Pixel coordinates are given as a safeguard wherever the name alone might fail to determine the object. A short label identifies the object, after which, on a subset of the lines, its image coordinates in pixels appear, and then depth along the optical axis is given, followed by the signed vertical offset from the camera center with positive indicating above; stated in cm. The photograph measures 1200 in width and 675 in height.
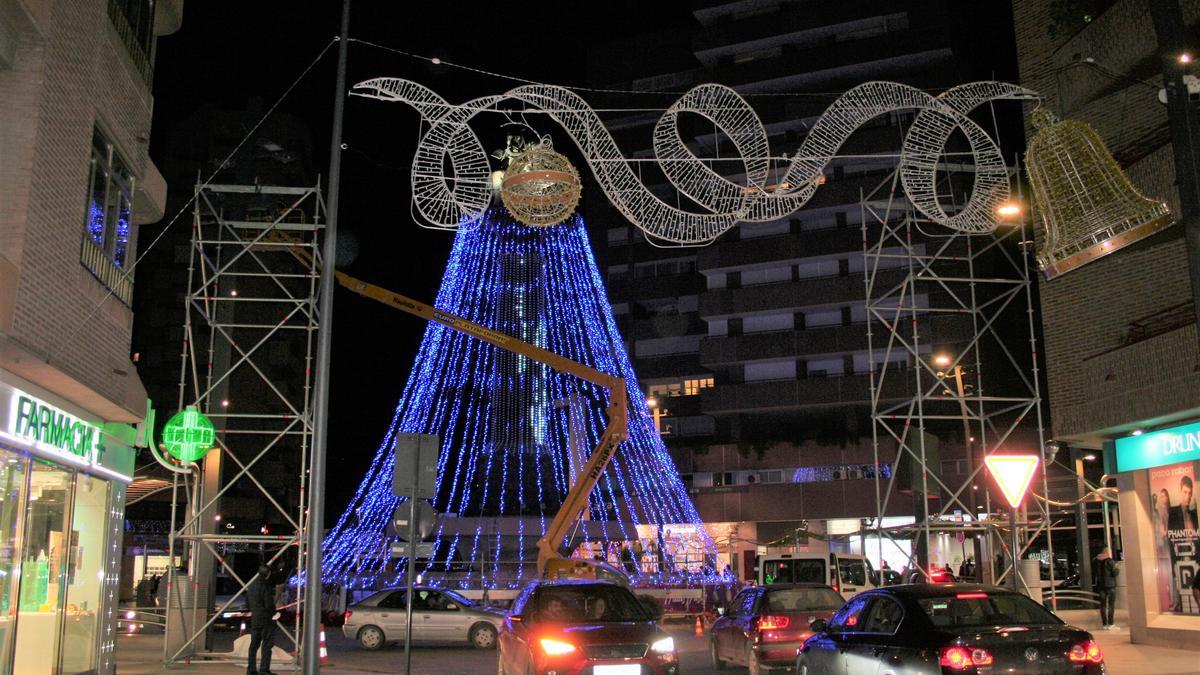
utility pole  1094 +126
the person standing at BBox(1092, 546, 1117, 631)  2291 -137
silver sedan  2389 -214
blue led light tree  3106 +425
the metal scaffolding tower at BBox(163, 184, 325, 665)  1873 +117
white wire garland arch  1476 +543
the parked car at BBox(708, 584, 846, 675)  1512 -148
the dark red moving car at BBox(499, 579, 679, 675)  1141 -119
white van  2467 -108
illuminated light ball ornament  1389 +457
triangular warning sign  1259 +60
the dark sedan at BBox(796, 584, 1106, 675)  873 -99
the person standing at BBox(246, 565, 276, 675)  1572 -124
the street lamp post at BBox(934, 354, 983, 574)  2347 +251
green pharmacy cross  1797 +161
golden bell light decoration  1206 +380
